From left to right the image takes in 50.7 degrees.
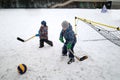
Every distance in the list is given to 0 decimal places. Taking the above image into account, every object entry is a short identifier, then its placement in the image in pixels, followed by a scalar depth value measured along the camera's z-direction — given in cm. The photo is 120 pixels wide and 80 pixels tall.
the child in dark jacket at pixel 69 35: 434
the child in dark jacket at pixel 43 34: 550
